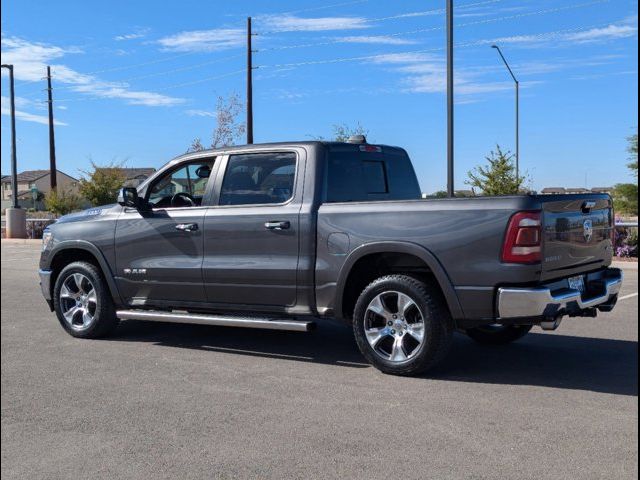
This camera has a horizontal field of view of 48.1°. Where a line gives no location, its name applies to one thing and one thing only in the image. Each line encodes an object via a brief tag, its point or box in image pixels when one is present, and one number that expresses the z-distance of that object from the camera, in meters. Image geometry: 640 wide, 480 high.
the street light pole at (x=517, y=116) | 27.97
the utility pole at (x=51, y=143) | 37.61
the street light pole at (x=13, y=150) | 30.05
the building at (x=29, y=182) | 84.88
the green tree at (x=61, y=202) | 34.31
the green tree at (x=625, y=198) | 25.53
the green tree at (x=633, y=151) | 27.56
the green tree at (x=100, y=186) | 35.16
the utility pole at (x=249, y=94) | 30.83
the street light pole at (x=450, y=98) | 16.16
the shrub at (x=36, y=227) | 31.12
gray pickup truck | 5.34
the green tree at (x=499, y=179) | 26.34
